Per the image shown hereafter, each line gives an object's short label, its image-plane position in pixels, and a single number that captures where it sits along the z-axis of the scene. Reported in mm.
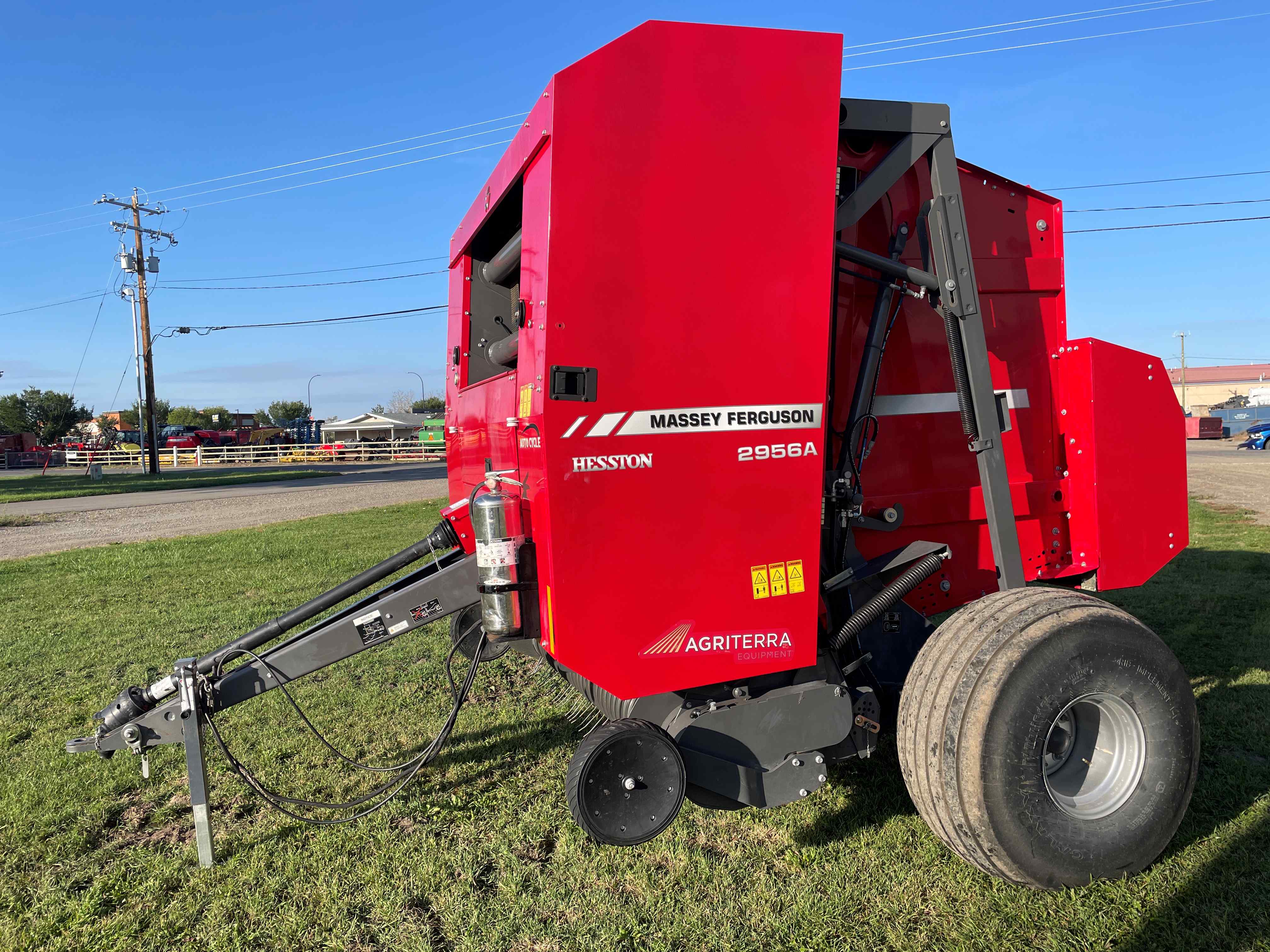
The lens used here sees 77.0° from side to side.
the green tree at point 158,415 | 80312
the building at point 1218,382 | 100688
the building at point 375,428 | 73375
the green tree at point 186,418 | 93625
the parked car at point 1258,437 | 37875
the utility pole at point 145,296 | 31094
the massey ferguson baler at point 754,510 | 2625
